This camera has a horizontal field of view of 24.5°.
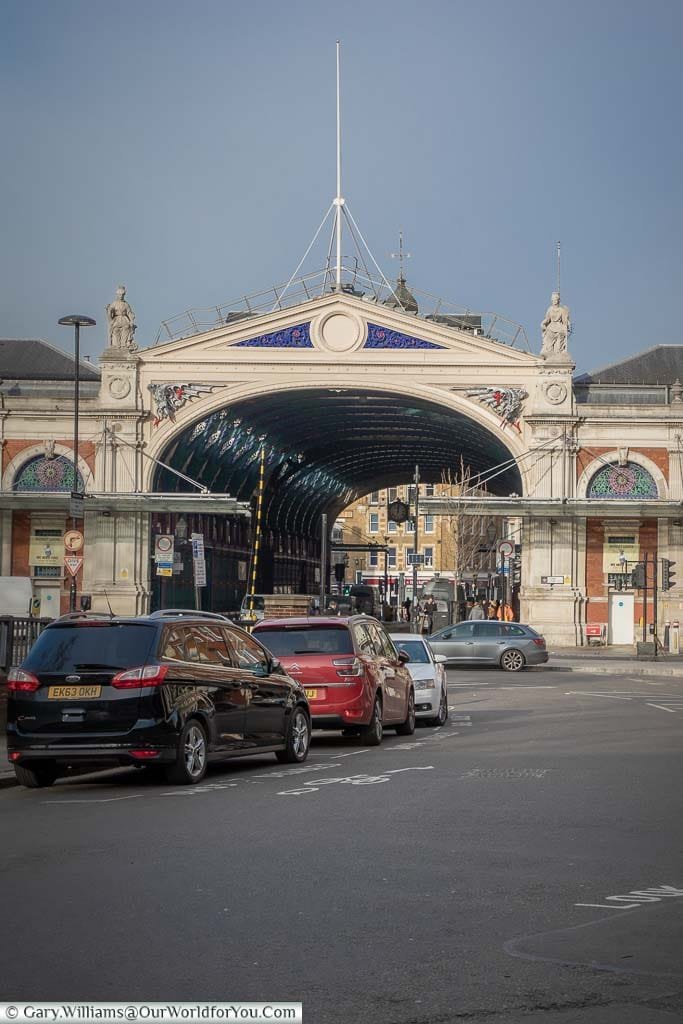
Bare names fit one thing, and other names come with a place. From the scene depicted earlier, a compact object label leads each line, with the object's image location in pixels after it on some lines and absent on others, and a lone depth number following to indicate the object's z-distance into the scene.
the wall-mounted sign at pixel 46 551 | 62.16
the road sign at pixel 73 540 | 35.41
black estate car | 14.84
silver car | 45.84
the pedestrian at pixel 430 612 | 69.70
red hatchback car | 20.03
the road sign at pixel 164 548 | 41.21
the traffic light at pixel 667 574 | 54.50
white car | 24.70
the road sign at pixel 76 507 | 42.47
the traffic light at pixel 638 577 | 52.53
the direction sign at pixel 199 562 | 38.72
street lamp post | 43.62
